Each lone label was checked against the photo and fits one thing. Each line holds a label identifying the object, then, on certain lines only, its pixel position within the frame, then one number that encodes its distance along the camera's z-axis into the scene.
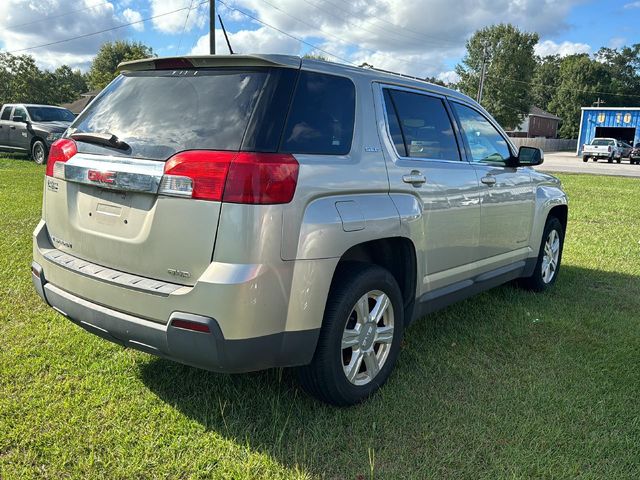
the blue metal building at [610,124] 52.12
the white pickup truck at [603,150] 40.19
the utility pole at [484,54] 65.81
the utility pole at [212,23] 26.34
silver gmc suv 2.48
